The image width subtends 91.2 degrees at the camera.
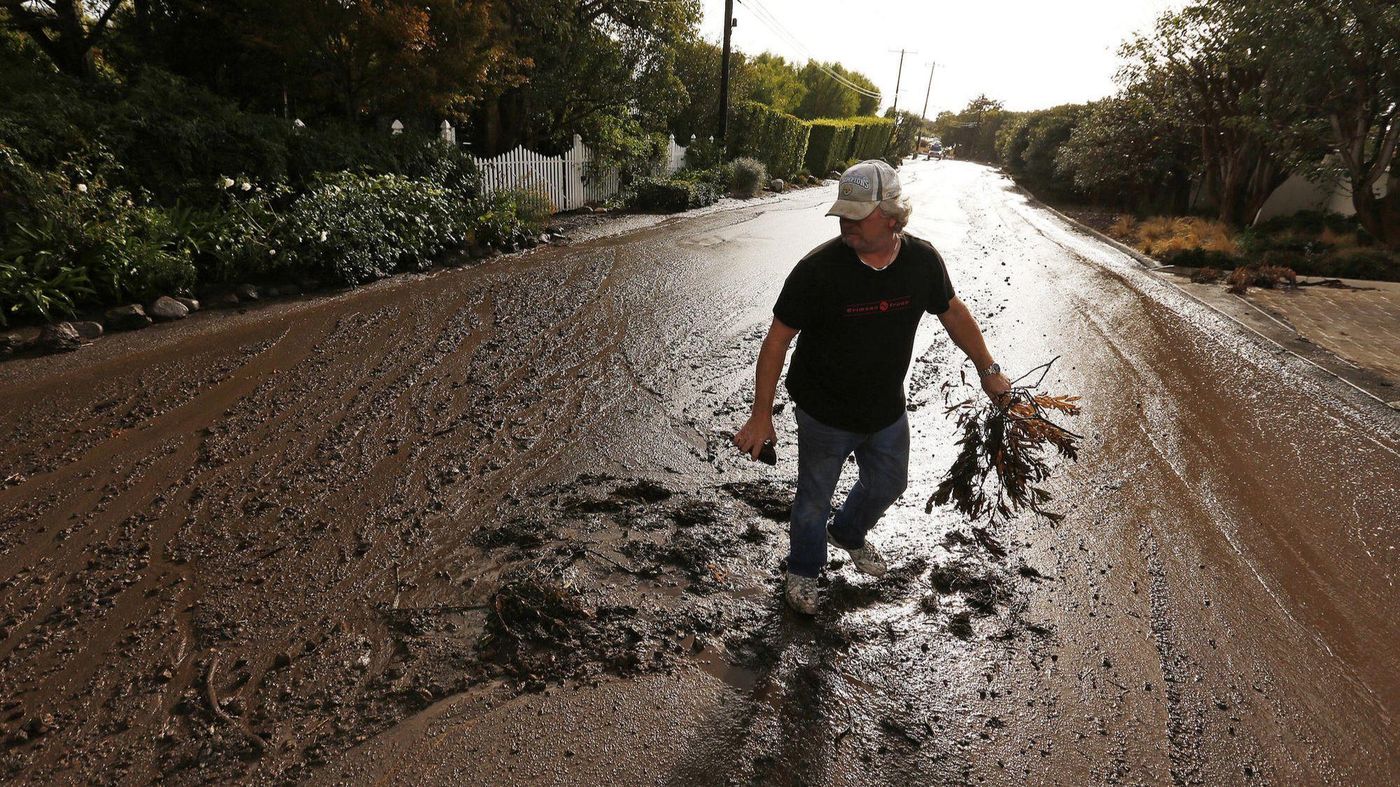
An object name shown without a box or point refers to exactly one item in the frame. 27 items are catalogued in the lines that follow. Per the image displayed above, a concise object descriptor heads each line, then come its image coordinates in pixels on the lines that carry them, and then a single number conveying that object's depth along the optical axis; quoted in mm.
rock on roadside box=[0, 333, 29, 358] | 5379
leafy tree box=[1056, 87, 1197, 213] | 19188
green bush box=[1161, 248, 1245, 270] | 11867
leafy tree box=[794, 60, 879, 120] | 49094
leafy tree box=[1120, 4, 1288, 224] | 15164
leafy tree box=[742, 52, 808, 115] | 30794
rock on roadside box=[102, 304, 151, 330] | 6031
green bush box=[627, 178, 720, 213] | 16578
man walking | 2506
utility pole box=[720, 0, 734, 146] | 21516
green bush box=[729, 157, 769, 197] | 21281
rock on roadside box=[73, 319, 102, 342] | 5762
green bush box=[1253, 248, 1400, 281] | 11102
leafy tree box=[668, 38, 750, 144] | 24172
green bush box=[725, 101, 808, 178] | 25203
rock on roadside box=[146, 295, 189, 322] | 6301
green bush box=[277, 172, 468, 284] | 7730
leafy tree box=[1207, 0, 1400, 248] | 10569
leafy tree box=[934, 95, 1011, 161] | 74500
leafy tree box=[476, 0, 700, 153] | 14719
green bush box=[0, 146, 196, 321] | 5801
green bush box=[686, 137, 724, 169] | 22016
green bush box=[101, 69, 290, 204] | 7100
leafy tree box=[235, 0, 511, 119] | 8992
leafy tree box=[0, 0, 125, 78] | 9430
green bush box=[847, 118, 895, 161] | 40844
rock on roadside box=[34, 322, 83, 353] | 5461
